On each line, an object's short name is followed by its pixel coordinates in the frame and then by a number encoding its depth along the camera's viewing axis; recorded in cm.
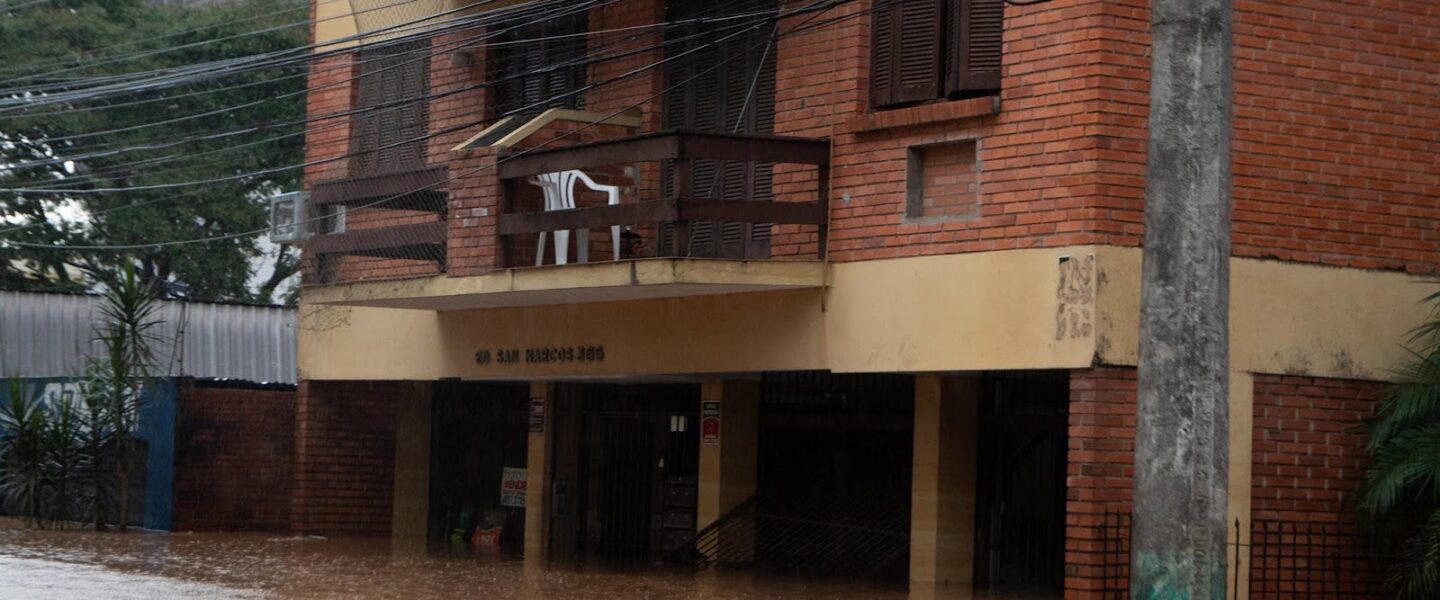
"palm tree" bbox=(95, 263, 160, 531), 2262
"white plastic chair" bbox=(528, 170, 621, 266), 1780
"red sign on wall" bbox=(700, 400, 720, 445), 1909
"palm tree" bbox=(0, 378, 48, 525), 2270
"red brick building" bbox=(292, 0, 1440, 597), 1462
